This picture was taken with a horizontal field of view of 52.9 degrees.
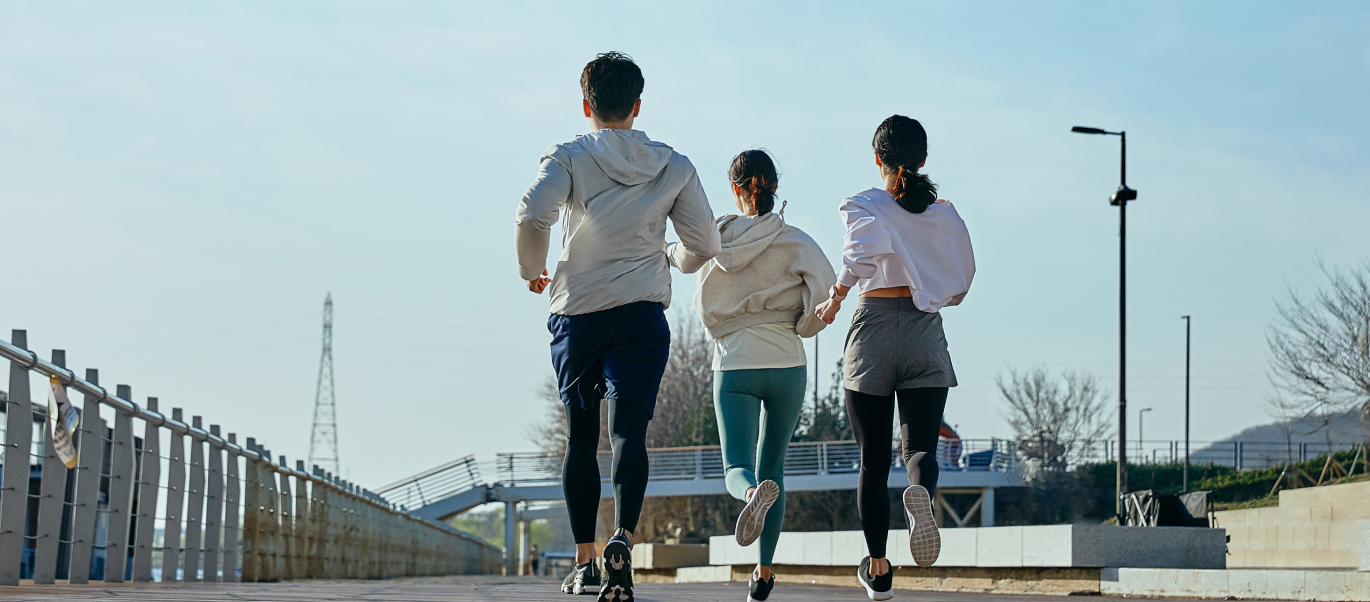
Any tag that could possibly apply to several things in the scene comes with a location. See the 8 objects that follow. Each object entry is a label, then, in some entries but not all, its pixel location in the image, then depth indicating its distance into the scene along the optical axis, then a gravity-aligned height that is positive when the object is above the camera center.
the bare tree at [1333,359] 28.59 +3.03
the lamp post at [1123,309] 24.00 +3.39
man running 5.07 +0.71
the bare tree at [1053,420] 45.22 +2.53
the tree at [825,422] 50.38 +2.38
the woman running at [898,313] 5.70 +0.73
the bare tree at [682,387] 56.78 +3.95
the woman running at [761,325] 6.39 +0.75
